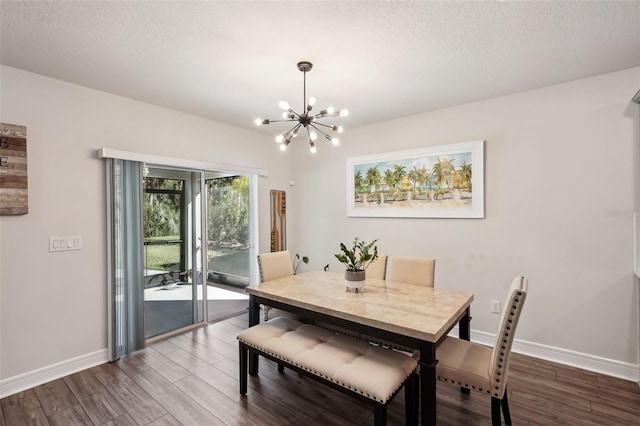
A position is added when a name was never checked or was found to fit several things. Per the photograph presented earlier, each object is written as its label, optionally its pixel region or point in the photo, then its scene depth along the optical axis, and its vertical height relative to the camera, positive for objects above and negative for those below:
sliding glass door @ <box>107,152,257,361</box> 3.00 -0.43
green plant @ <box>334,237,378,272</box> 2.51 -0.40
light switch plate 2.66 -0.27
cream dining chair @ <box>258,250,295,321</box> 3.02 -0.59
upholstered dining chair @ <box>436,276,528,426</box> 1.67 -0.94
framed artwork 3.32 +0.33
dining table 1.70 -0.66
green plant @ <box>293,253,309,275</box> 4.88 -0.82
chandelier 2.21 +0.72
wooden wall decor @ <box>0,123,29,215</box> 2.38 +0.35
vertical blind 2.95 -0.45
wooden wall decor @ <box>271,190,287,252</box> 4.67 -0.14
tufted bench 1.70 -0.96
